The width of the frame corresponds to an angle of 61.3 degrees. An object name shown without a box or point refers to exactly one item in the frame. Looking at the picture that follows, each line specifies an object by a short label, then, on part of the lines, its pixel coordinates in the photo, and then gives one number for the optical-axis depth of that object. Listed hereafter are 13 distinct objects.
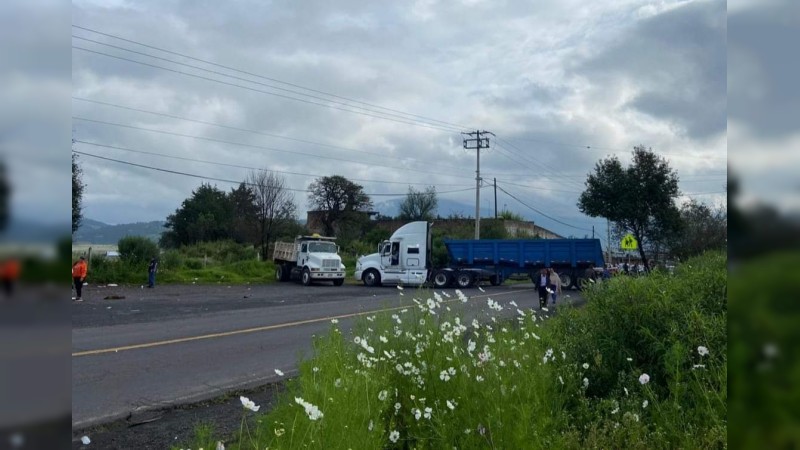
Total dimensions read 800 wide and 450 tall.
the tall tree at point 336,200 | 62.31
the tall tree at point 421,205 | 66.88
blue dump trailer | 34.75
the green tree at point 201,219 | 58.22
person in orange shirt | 19.88
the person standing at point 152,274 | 32.47
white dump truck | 36.50
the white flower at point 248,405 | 3.24
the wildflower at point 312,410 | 3.29
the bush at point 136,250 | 35.28
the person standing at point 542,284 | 18.55
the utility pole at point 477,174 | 46.71
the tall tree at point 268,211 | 54.16
